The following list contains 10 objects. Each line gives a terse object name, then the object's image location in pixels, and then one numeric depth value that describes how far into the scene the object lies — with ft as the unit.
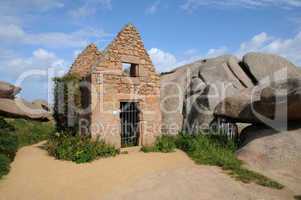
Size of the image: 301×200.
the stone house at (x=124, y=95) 29.78
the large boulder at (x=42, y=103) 71.75
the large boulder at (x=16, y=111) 27.37
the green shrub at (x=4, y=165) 21.62
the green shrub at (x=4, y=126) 28.71
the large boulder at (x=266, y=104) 27.68
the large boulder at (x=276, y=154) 23.32
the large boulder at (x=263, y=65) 48.39
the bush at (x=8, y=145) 25.31
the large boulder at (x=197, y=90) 39.96
